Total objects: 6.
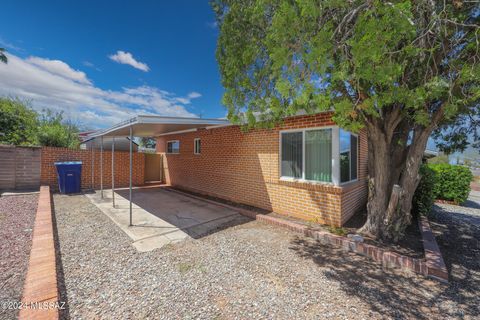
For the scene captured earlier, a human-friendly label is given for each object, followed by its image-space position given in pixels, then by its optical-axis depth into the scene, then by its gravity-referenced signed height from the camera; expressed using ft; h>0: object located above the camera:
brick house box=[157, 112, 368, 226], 17.22 -0.89
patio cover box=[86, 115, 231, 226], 15.67 +3.15
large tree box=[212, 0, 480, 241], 8.37 +4.58
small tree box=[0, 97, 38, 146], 48.21 +8.77
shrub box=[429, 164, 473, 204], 30.32 -3.33
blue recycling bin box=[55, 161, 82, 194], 27.43 -2.55
